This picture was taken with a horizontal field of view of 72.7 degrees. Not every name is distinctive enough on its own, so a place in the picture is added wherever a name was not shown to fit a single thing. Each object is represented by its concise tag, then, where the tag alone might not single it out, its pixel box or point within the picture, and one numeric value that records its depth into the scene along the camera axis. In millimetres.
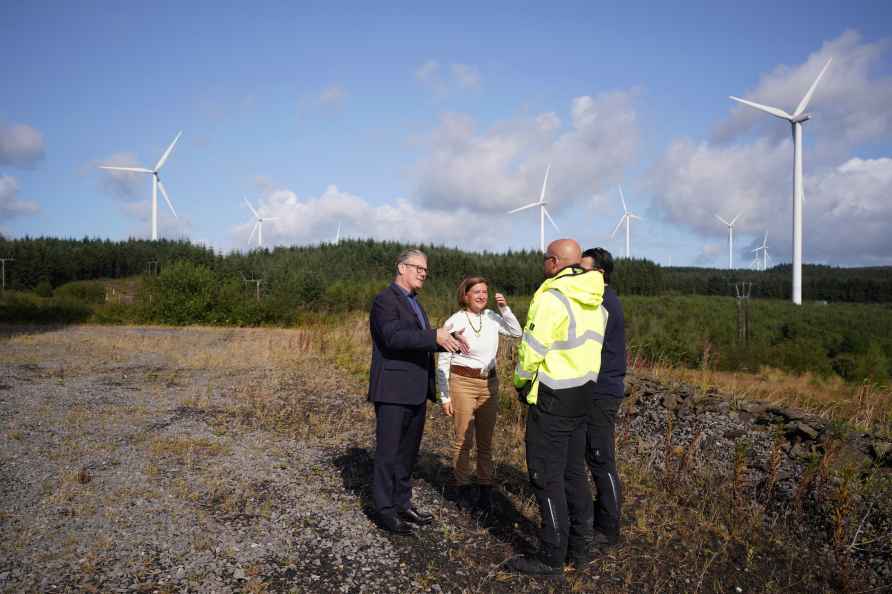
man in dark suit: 4242
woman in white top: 4934
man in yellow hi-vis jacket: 3682
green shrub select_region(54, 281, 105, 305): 37344
